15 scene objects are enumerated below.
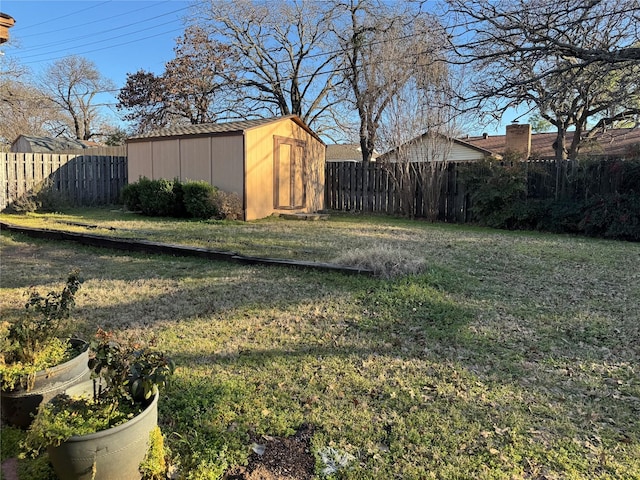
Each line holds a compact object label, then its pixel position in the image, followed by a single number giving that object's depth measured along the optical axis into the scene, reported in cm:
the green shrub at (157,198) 1177
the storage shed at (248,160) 1188
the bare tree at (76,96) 3672
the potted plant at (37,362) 205
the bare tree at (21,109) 2494
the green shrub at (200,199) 1137
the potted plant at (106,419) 165
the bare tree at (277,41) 2011
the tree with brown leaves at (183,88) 2216
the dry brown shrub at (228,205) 1136
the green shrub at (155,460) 179
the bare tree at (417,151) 1238
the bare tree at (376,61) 1166
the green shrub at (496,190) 1127
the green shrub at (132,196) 1260
